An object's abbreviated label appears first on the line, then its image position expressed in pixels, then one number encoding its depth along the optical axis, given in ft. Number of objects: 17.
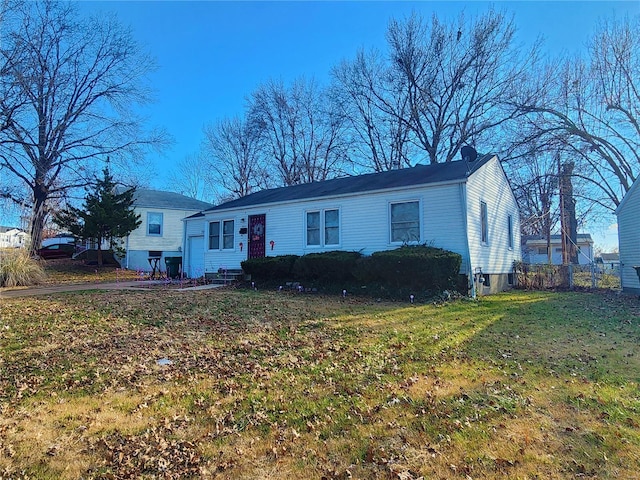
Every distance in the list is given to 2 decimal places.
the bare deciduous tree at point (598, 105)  62.34
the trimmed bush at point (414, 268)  35.01
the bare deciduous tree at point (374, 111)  87.35
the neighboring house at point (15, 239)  50.23
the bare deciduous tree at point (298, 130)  97.55
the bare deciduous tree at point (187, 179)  127.34
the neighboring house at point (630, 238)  44.85
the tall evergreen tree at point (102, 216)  68.33
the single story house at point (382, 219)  40.09
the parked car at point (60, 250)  84.12
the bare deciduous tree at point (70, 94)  58.18
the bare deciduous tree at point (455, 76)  75.15
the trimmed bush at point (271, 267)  44.40
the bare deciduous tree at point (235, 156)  107.65
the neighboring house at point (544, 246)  125.70
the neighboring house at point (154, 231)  80.89
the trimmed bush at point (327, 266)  40.16
